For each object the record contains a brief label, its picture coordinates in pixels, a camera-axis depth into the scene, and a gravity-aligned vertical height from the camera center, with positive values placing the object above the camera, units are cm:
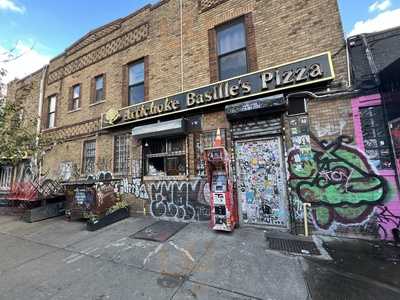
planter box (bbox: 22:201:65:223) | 732 -128
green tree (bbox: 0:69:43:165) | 672 +171
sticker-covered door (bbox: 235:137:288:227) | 544 -31
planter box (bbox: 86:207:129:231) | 599 -141
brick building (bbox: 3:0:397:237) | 491 +188
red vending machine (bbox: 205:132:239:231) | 517 -45
